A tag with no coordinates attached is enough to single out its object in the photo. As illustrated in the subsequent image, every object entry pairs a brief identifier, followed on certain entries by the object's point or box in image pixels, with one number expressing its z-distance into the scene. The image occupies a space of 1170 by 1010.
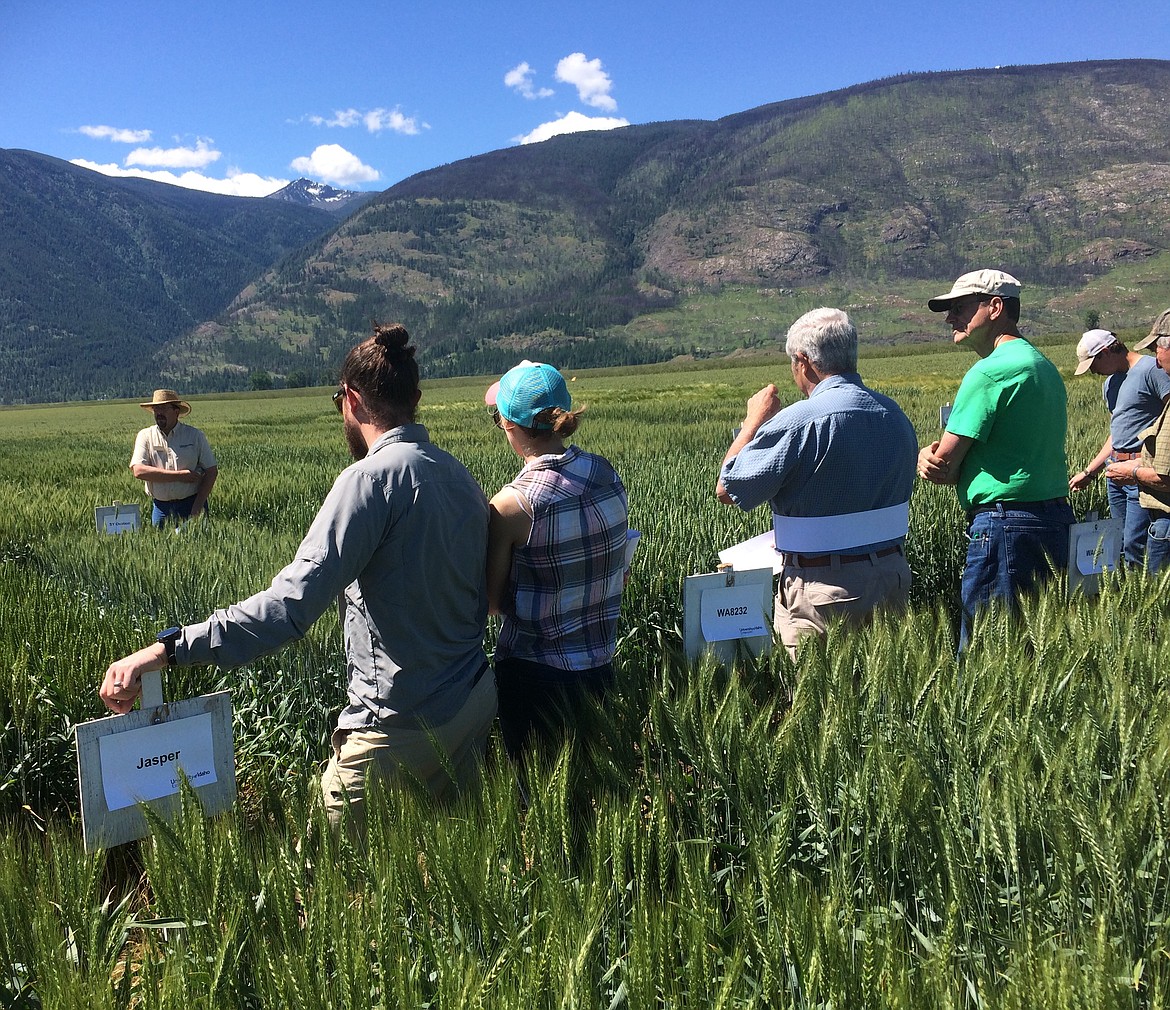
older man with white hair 2.93
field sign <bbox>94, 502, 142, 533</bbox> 5.87
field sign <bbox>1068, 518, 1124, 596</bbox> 3.75
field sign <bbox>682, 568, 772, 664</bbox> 2.77
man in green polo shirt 3.52
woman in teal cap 2.41
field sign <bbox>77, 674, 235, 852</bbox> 1.89
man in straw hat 6.36
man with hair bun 2.05
